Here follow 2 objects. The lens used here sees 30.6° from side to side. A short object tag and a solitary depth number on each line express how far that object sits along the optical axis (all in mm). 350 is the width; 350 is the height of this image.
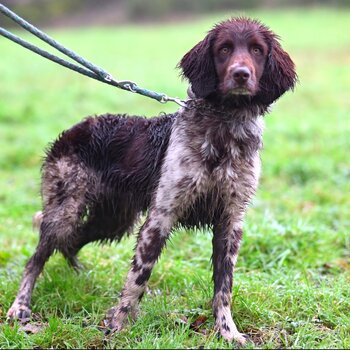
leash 4535
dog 3992
